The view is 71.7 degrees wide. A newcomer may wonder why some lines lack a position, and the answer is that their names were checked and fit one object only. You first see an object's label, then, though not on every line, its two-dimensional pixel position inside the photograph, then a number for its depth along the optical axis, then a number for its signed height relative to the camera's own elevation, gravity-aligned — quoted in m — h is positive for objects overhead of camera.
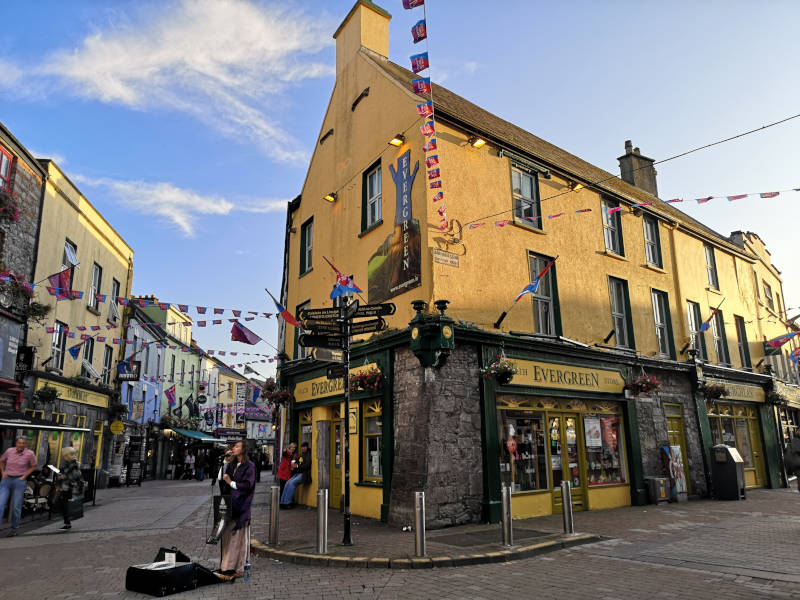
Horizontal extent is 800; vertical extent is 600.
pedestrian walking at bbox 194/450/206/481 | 29.27 -1.41
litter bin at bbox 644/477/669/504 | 13.54 -1.37
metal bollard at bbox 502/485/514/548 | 7.97 -1.28
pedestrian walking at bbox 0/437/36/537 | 10.58 -0.57
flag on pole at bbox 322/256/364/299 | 12.29 +3.28
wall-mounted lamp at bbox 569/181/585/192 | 14.26 +6.23
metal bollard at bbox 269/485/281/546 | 8.47 -1.17
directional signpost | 8.48 +1.64
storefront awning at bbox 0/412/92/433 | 11.85 +0.41
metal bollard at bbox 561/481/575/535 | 8.88 -1.21
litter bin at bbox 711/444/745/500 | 14.54 -1.10
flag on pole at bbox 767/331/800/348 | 19.92 +3.17
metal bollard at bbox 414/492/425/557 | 7.41 -1.16
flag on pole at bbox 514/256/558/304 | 11.56 +2.99
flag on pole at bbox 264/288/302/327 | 13.41 +2.91
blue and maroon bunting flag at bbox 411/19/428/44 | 9.84 +7.03
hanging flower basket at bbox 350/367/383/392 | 11.34 +1.15
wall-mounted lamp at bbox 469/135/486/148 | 12.09 +6.26
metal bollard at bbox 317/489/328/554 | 7.78 -1.17
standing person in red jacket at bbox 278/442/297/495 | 13.91 -0.63
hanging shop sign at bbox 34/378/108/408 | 17.70 +1.61
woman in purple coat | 6.62 -1.01
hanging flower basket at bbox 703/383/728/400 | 16.11 +1.15
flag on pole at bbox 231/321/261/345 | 14.77 +2.69
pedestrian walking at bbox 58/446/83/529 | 11.48 -0.75
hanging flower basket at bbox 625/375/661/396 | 13.76 +1.15
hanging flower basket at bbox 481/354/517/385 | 10.74 +1.22
